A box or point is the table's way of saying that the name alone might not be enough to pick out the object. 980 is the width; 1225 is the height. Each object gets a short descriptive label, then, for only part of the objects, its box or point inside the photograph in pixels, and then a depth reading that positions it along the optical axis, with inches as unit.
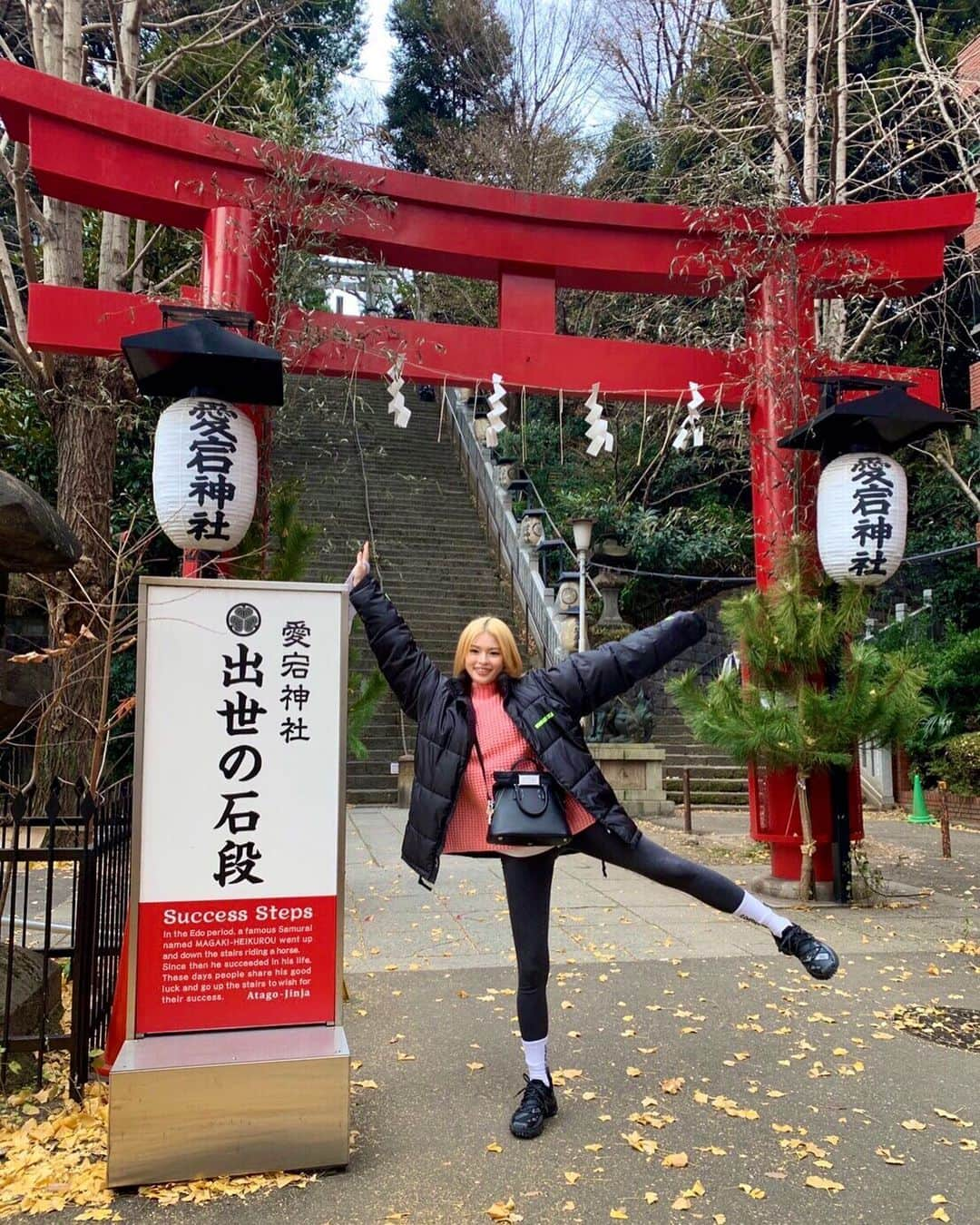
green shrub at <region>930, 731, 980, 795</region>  498.0
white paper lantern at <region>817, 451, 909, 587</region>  259.1
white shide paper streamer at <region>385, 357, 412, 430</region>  270.7
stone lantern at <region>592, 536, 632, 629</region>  535.5
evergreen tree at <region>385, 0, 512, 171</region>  893.2
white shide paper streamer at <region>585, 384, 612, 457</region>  291.4
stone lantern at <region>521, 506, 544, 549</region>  624.4
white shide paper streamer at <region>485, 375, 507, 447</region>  279.0
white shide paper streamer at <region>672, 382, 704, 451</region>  292.7
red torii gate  248.4
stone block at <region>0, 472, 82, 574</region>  127.7
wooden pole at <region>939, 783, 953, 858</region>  362.3
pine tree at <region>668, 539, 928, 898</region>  265.9
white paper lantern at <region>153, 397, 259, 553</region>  215.9
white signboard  125.0
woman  133.0
